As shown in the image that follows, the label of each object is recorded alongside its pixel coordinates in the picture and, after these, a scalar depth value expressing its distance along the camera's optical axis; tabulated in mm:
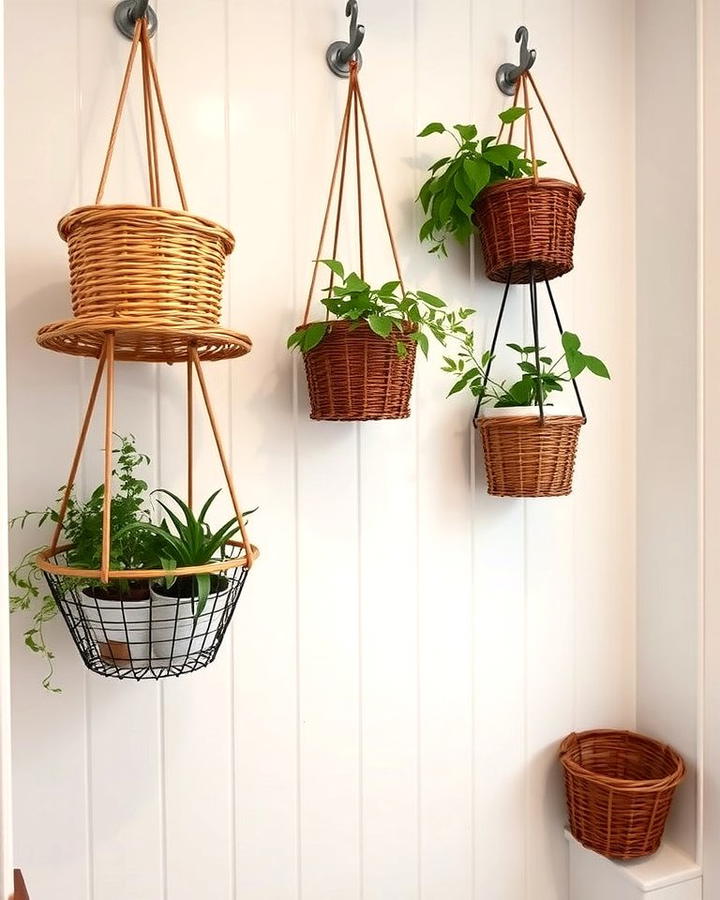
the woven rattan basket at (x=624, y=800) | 1372
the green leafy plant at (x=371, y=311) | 1151
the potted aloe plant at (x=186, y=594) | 998
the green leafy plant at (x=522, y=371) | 1301
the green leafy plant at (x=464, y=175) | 1286
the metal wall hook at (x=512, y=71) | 1418
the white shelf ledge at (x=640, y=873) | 1380
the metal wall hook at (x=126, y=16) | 1187
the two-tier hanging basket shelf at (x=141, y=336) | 927
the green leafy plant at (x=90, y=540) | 1043
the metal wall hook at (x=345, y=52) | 1285
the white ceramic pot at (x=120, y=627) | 994
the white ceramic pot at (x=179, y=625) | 997
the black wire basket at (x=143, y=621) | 997
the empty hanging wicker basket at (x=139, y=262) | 923
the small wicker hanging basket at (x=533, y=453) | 1307
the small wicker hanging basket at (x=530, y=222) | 1275
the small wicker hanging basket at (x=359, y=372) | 1169
